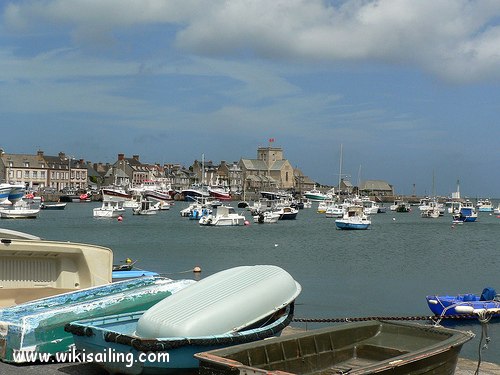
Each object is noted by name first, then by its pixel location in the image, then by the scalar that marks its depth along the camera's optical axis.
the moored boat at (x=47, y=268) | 13.29
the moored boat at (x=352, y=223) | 83.99
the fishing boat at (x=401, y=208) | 164.12
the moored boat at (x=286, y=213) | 107.50
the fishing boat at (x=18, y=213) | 96.31
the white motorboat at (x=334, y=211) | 117.18
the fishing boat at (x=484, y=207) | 184.62
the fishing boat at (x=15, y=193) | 106.50
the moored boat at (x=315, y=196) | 187.88
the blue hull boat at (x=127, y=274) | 19.39
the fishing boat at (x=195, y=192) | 161.15
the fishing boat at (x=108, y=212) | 101.94
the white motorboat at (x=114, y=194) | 139.75
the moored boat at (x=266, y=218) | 97.06
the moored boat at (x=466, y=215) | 109.01
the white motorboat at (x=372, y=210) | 130.77
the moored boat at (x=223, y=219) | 86.88
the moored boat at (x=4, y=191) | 104.56
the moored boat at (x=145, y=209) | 118.88
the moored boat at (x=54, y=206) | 132.00
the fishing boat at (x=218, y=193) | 166.88
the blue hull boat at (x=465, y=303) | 21.80
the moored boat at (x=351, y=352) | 8.06
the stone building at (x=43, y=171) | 163.25
